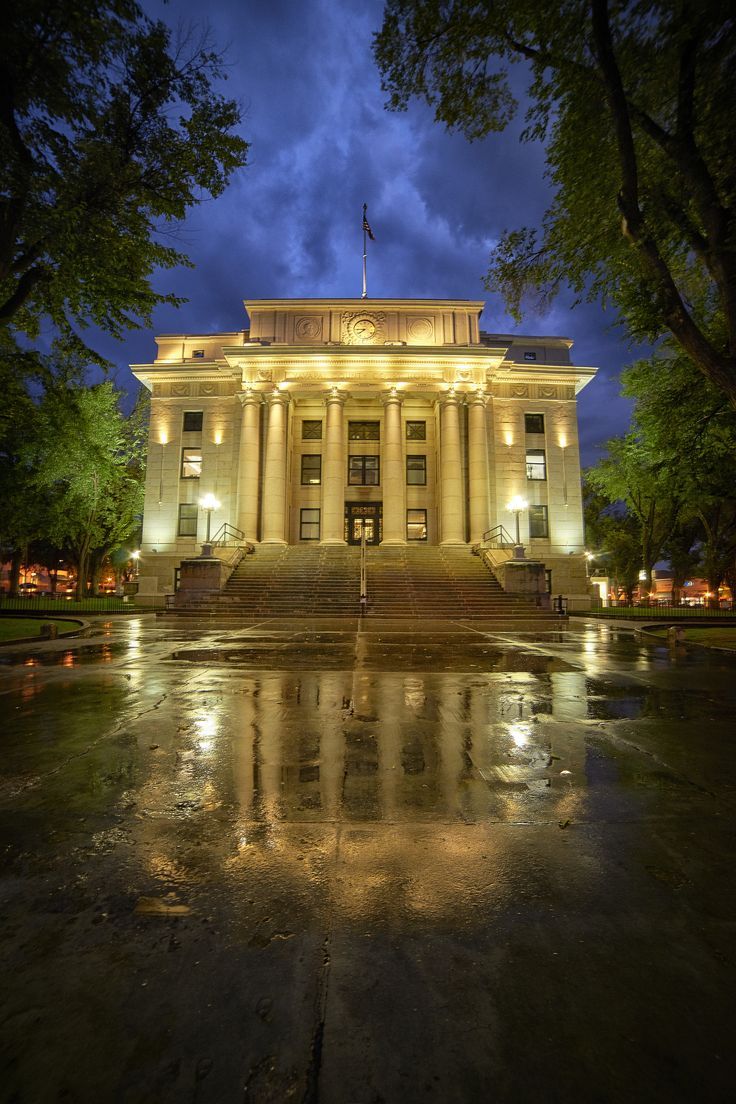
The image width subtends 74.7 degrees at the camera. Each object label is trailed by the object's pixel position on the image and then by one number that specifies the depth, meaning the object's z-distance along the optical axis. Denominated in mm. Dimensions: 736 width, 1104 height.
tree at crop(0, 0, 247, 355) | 10734
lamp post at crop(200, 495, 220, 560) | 27406
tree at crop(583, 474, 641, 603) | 50312
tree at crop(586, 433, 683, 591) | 32406
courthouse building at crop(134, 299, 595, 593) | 30062
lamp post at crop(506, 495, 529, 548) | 28219
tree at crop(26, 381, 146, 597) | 19859
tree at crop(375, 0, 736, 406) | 9320
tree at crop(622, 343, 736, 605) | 15312
